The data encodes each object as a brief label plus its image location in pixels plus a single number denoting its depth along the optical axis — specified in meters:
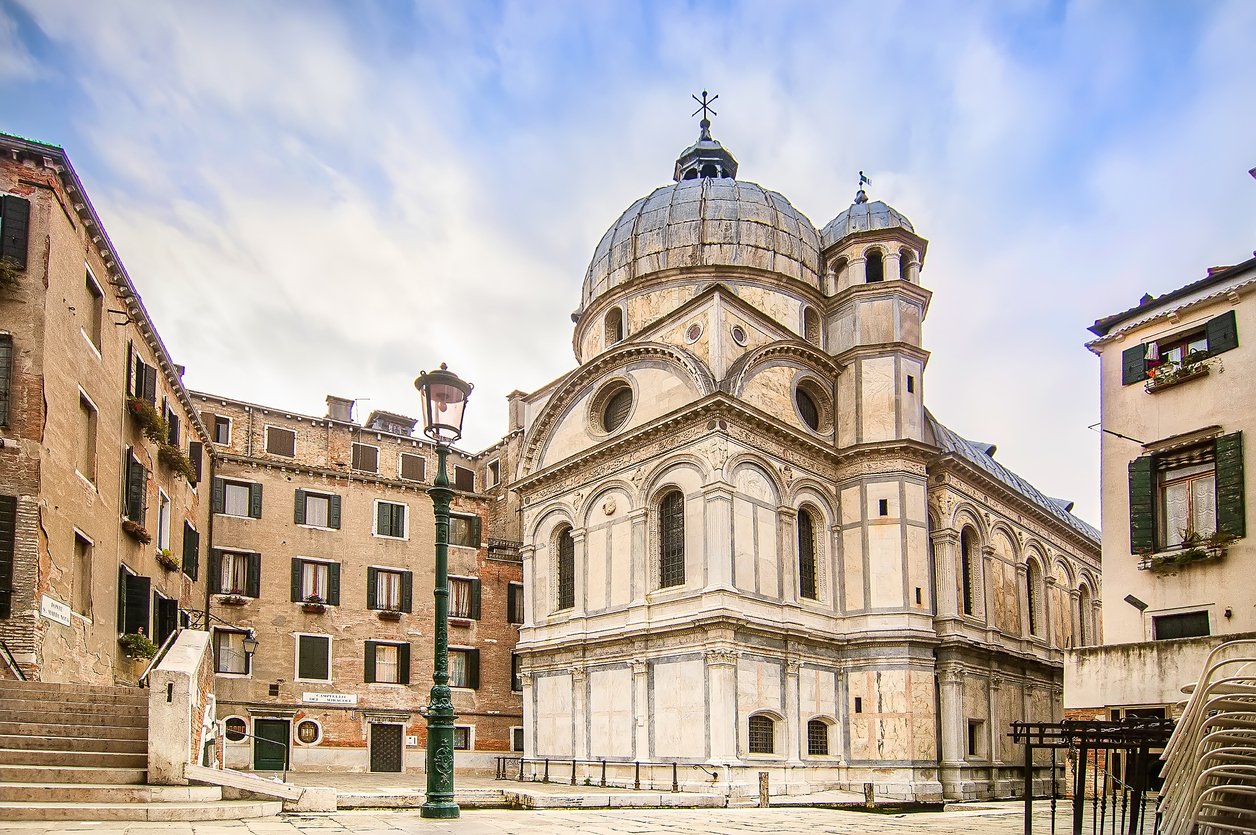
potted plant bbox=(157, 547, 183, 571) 25.50
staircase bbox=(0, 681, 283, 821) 11.26
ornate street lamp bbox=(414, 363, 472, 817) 12.69
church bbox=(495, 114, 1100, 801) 28.84
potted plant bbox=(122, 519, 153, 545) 21.98
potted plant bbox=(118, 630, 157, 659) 21.36
